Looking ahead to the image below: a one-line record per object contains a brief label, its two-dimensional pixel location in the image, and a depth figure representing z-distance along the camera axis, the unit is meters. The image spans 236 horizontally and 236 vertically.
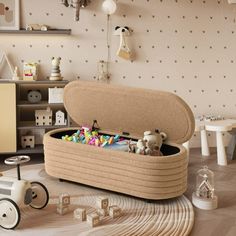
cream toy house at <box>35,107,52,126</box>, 3.87
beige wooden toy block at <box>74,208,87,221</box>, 2.35
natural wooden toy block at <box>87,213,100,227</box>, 2.26
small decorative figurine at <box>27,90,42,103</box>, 3.84
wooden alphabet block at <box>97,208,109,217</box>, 2.40
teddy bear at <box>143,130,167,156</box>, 2.69
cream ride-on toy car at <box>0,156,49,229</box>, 2.19
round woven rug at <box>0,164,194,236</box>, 2.20
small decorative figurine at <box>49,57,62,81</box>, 3.83
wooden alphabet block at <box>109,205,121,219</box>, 2.38
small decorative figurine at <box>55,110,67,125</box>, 3.89
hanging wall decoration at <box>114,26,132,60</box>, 4.09
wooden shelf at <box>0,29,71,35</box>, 3.81
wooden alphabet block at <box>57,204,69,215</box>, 2.43
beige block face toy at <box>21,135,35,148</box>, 3.88
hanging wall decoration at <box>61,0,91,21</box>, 3.73
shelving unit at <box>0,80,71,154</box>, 3.73
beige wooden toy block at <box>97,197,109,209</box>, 2.44
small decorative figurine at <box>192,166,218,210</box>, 2.60
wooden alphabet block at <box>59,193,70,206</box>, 2.44
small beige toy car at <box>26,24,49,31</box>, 3.86
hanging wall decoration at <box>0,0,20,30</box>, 3.88
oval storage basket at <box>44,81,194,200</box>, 2.54
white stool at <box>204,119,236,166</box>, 3.77
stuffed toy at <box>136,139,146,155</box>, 2.69
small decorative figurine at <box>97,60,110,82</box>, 4.18
